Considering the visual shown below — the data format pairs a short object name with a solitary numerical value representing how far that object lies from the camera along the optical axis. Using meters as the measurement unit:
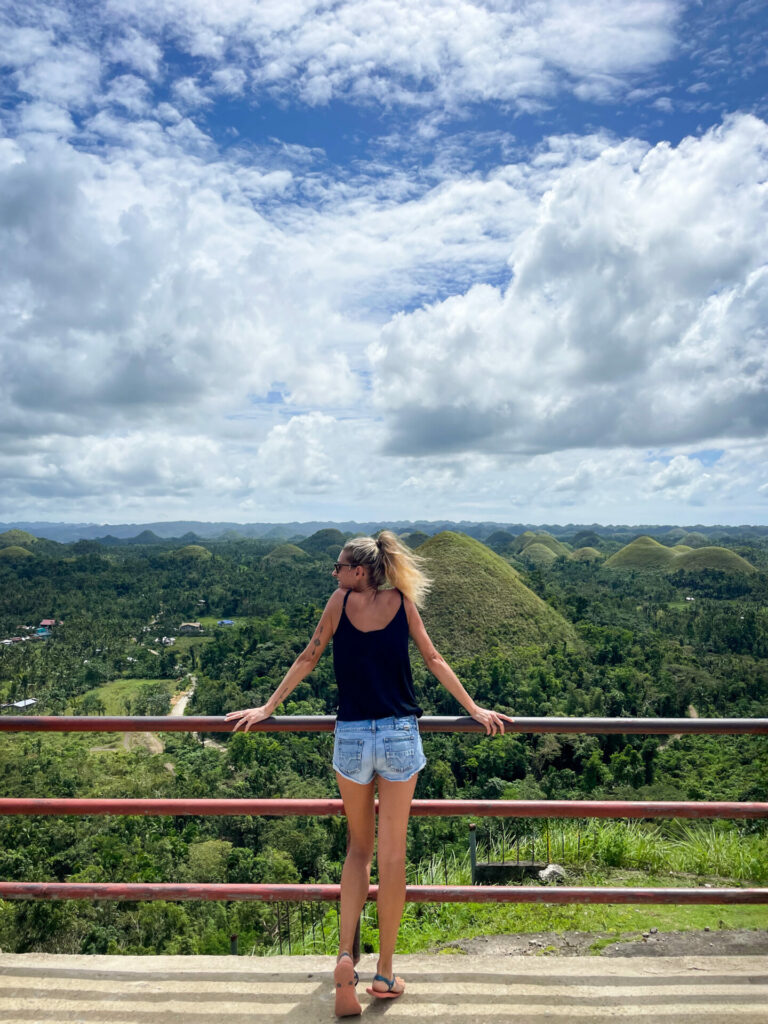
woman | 2.05
